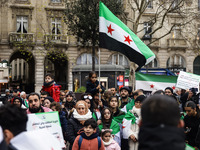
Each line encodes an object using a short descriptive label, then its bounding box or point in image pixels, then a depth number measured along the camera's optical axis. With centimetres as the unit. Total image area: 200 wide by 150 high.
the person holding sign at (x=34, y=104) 540
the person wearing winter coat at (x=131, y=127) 631
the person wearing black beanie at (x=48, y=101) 719
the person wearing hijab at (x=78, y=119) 598
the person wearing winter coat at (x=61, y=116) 632
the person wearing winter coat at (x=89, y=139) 529
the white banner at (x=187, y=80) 1188
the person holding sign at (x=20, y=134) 242
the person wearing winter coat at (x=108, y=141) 591
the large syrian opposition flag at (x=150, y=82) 1174
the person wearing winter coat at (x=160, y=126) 203
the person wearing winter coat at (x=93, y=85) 753
